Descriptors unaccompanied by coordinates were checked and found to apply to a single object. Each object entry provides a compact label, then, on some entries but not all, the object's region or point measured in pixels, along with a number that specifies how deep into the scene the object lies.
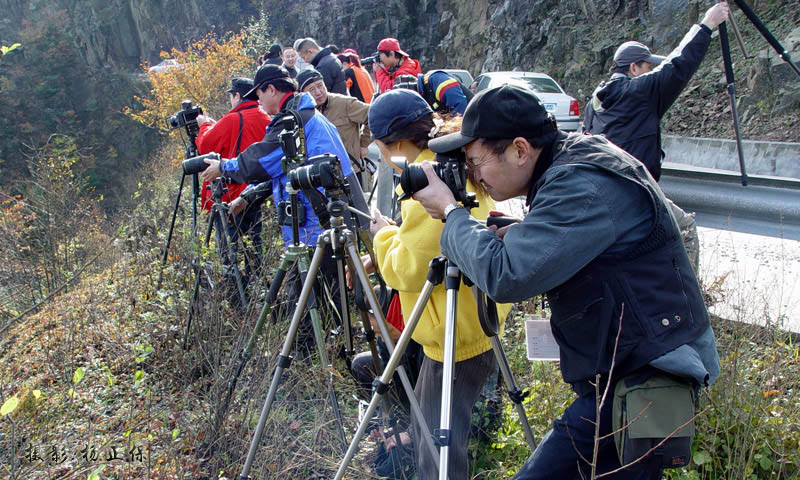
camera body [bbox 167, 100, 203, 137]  4.89
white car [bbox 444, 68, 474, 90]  13.80
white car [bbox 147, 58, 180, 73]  20.21
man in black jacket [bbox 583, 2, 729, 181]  3.50
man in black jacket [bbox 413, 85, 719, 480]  1.51
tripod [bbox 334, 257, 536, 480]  1.83
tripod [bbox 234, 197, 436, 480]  2.46
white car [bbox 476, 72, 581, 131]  12.95
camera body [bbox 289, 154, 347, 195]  2.57
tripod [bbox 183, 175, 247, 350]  3.82
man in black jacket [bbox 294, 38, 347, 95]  6.70
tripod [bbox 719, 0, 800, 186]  3.89
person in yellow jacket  2.15
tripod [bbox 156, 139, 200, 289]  4.89
